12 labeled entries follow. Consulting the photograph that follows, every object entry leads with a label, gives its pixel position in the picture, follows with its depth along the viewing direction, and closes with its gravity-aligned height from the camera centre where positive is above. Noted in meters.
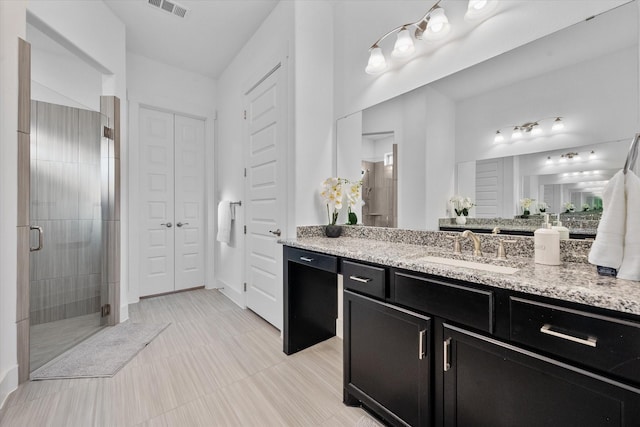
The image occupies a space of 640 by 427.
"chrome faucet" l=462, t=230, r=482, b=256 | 1.45 -0.14
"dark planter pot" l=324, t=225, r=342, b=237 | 2.26 -0.13
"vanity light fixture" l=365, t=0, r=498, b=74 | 1.47 +1.11
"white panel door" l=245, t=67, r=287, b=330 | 2.48 +0.21
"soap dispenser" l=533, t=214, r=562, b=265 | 1.17 -0.13
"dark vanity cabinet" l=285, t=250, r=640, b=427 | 0.76 -0.48
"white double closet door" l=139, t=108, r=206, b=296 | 3.44 +0.15
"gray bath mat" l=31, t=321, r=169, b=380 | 1.88 -1.07
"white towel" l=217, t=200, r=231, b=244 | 3.40 -0.13
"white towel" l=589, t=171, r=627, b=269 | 0.97 -0.05
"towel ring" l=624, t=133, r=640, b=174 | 1.03 +0.23
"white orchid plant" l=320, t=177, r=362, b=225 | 2.28 +0.17
